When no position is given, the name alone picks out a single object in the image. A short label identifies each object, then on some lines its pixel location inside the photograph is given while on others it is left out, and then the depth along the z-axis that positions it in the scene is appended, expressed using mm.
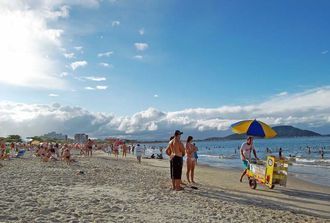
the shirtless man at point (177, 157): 10258
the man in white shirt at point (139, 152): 28172
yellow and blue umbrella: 11242
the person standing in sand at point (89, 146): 36594
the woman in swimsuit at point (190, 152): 12000
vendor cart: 10703
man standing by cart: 11727
